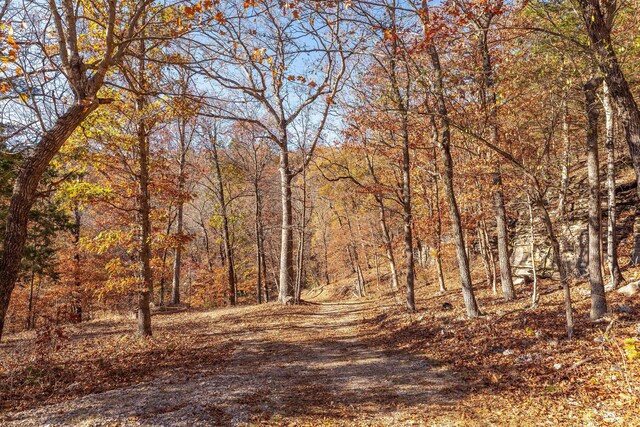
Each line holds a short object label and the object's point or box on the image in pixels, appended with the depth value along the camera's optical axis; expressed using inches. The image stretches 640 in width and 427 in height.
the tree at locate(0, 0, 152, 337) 200.5
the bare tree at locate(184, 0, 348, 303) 696.4
